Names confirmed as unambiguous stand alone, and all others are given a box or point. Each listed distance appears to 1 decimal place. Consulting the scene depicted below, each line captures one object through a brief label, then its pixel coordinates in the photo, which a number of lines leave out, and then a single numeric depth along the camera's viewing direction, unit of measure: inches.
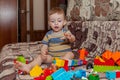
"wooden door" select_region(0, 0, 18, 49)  189.0
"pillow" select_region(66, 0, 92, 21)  106.6
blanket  62.6
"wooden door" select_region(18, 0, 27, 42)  187.6
